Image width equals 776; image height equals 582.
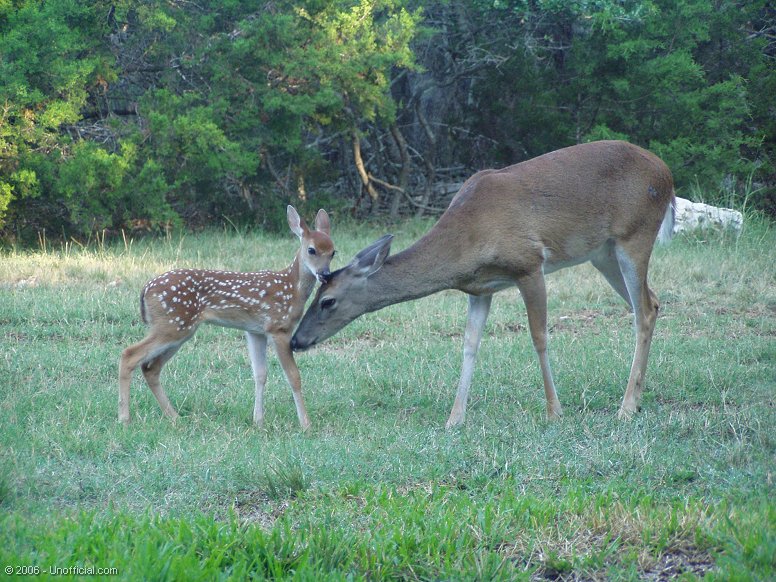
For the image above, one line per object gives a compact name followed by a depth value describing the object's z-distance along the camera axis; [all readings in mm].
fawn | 14117
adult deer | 14328
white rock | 28609
